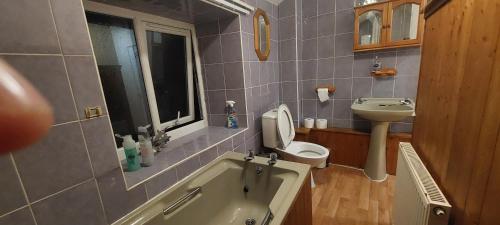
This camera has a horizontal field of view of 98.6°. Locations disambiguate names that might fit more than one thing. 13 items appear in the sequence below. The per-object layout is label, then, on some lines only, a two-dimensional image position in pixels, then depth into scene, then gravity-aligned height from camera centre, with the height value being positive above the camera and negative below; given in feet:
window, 4.55 +0.21
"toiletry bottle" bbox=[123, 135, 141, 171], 4.05 -1.35
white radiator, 2.73 -1.96
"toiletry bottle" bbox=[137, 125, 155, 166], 4.30 -1.40
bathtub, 3.59 -2.32
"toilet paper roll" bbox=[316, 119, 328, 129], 8.68 -2.26
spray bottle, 6.67 -1.33
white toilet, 6.63 -2.34
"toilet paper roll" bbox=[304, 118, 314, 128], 8.77 -2.23
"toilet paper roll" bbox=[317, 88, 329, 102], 8.47 -1.08
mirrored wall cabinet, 6.78 +1.18
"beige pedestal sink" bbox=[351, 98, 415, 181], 6.78 -2.00
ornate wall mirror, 6.85 +1.22
